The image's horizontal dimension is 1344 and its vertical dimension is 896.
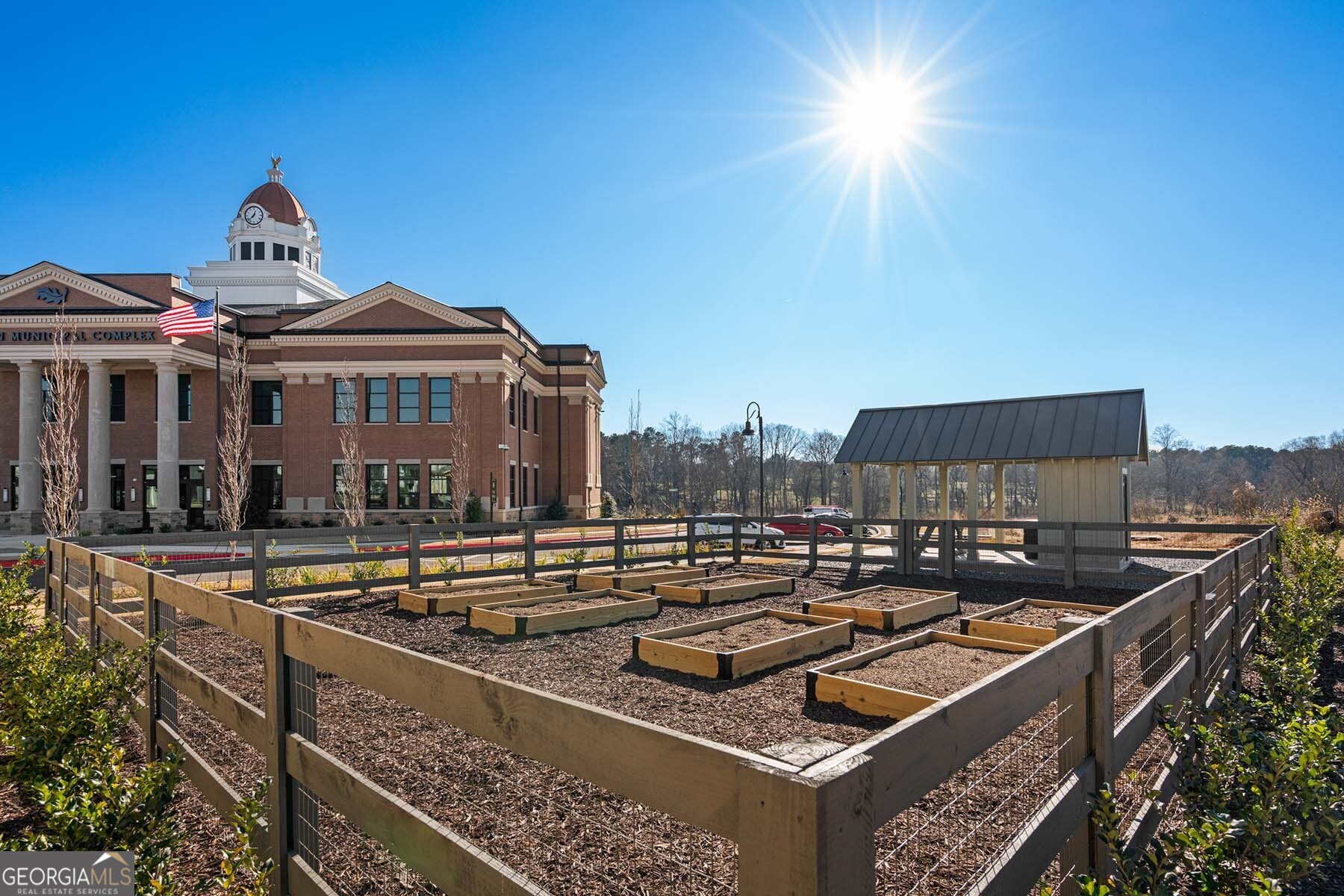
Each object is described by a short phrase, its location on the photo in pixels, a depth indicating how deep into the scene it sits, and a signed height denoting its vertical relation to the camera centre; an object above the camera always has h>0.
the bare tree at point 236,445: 27.47 +1.13
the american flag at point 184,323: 27.19 +5.53
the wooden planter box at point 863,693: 5.56 -1.81
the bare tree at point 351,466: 32.19 +0.21
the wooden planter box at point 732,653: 7.05 -1.87
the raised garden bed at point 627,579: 11.98 -1.85
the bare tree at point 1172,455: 74.40 +0.95
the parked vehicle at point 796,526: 16.34 -2.19
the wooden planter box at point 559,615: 8.86 -1.88
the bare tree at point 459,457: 33.56 +0.59
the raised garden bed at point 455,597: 10.32 -1.84
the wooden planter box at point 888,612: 9.45 -1.93
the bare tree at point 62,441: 21.03 +1.19
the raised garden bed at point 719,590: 11.38 -1.97
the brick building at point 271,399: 32.81 +3.43
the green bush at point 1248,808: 2.36 -1.31
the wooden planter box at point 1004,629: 7.78 -1.82
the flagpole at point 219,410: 31.19 +2.78
